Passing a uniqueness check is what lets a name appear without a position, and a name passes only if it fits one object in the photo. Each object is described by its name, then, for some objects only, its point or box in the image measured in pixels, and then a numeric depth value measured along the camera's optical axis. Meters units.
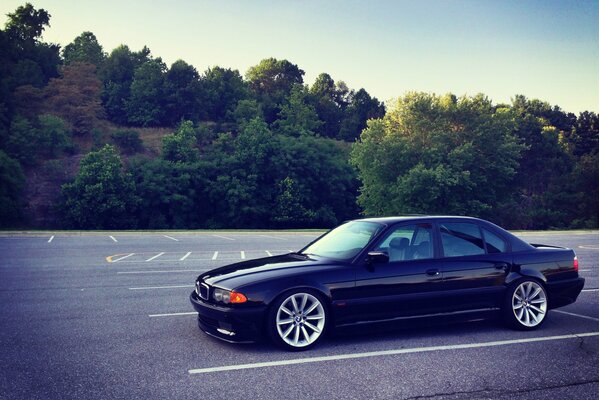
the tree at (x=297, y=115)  86.50
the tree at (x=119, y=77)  88.12
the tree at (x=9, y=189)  48.38
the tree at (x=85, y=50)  94.19
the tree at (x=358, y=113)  98.50
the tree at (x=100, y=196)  51.62
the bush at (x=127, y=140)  67.81
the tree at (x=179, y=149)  63.00
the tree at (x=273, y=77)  107.12
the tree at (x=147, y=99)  84.00
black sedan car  6.02
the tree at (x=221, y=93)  89.50
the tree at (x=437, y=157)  47.59
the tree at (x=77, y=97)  70.44
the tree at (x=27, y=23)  86.88
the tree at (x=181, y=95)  85.12
